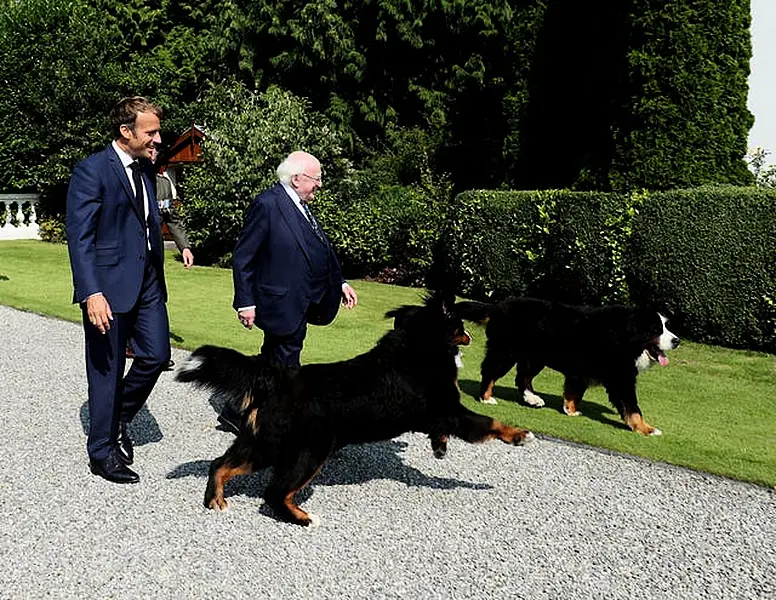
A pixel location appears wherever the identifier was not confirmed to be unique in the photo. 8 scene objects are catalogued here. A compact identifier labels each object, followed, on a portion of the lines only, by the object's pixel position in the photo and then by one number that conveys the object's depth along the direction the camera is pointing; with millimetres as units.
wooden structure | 30203
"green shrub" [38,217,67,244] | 30284
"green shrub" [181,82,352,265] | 20609
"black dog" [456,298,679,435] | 7102
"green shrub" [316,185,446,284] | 17156
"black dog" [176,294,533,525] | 4922
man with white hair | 6059
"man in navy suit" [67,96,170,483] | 5328
